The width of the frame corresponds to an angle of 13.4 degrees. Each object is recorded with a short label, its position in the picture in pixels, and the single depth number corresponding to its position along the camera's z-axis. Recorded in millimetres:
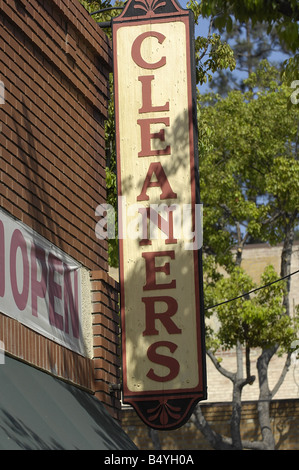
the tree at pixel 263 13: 10011
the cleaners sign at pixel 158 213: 14467
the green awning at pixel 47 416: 10072
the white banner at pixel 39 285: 11683
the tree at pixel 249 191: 34479
